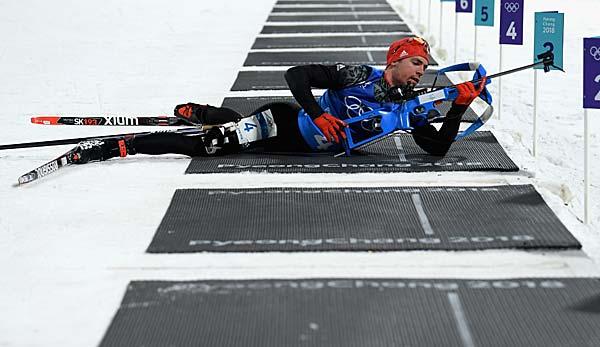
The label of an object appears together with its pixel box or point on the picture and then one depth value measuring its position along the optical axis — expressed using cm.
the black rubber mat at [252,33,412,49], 2395
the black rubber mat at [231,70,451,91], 1773
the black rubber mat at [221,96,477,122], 1534
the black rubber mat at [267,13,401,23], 3035
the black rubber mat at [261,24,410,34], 2712
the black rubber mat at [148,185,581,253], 872
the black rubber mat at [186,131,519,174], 1127
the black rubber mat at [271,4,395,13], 3366
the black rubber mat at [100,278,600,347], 687
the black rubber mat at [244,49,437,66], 2095
